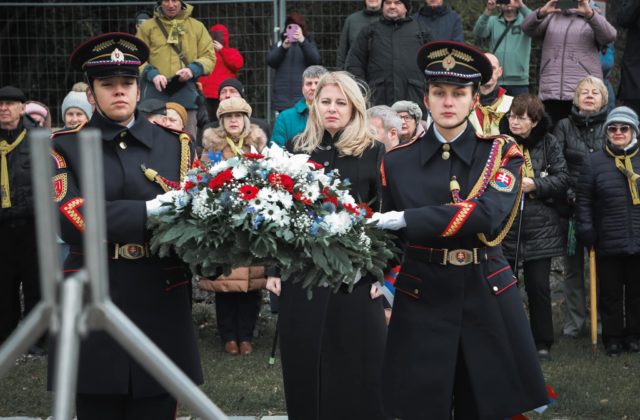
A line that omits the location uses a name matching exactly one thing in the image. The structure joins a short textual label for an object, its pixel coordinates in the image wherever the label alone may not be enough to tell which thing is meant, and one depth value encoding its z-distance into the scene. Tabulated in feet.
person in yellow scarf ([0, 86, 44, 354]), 52.87
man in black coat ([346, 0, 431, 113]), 60.37
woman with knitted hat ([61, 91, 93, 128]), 54.86
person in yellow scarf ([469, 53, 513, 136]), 51.15
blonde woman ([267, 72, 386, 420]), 32.22
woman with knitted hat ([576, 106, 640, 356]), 50.20
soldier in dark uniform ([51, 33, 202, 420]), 26.32
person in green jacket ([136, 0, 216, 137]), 61.63
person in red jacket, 65.97
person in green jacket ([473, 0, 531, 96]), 63.53
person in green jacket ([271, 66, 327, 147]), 53.73
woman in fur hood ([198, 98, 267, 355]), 51.24
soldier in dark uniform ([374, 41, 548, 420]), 27.61
